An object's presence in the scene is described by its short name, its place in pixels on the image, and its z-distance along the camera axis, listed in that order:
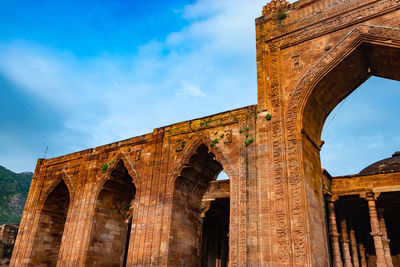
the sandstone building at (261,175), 9.94
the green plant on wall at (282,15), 12.41
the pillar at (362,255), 17.34
